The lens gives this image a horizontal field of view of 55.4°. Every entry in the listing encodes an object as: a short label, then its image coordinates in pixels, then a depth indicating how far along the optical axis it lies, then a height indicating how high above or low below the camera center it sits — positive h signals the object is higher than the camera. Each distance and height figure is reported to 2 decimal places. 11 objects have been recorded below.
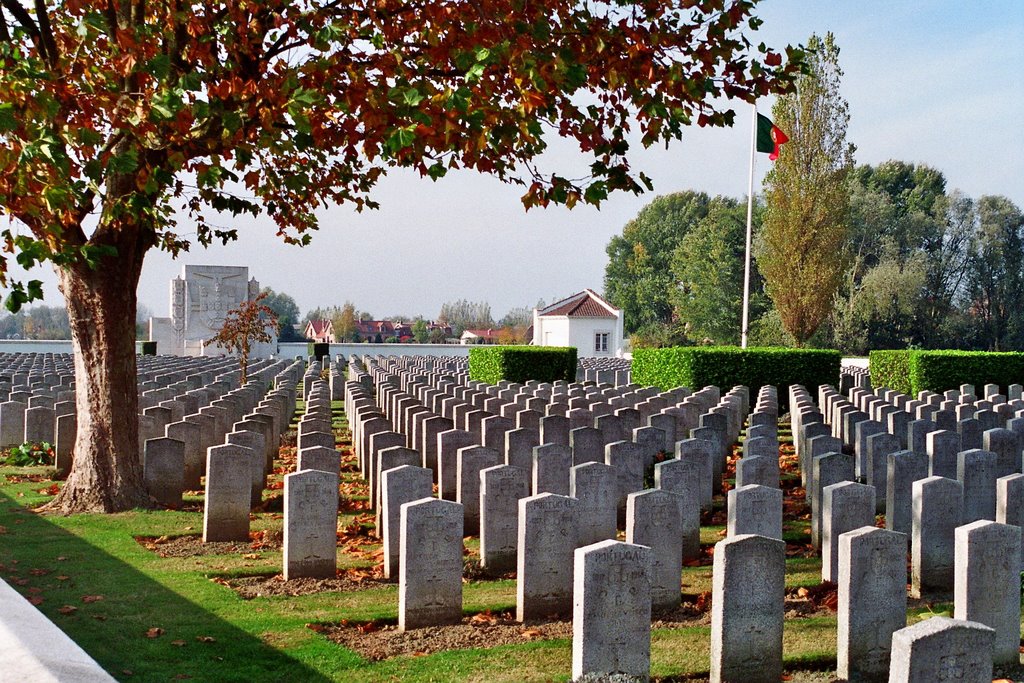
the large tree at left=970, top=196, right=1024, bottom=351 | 56.78 +4.20
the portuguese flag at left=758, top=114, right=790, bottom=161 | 32.84 +7.06
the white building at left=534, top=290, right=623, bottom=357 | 63.12 +1.17
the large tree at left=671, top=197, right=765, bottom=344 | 64.06 +4.20
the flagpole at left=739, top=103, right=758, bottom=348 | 33.09 +3.30
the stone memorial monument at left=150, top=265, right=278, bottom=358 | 54.22 +2.62
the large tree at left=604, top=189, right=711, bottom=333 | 79.94 +7.50
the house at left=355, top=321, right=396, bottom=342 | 100.91 +1.72
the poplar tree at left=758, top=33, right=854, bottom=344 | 43.47 +6.41
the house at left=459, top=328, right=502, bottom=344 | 92.56 +0.86
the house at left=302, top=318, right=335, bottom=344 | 96.71 +1.75
